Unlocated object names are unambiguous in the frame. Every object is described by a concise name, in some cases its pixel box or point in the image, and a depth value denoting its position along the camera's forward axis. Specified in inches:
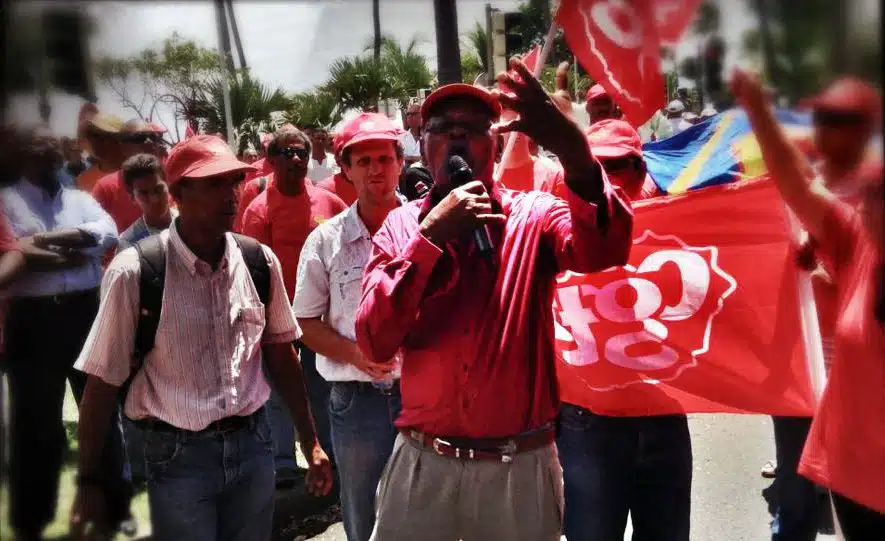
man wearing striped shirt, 87.3
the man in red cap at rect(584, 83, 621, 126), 191.9
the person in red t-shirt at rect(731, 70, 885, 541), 63.8
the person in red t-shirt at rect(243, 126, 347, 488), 175.6
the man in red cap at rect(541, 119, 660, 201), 102.7
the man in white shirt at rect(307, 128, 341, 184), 317.2
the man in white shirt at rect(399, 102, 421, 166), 289.6
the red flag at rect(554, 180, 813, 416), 102.7
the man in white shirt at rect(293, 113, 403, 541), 115.5
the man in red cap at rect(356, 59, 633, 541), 76.4
